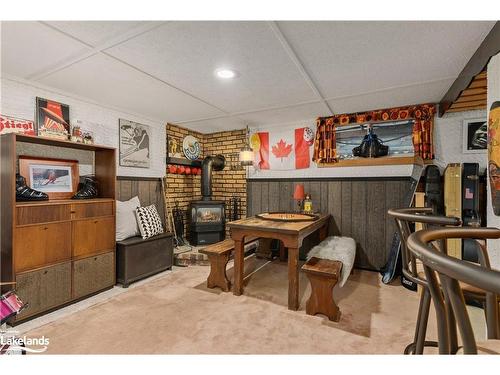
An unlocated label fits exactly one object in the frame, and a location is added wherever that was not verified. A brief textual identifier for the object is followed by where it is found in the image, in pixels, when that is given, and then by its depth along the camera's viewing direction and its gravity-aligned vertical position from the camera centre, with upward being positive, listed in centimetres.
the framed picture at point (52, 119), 283 +81
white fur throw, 275 -78
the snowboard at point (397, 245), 332 -78
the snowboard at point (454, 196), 316 -13
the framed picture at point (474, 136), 327 +66
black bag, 380 +60
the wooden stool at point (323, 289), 237 -99
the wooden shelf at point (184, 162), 453 +49
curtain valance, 350 +94
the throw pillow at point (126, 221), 331 -45
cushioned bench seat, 314 -92
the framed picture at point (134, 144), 378 +68
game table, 261 -52
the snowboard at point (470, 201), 309 -18
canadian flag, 440 +67
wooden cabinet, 231 -55
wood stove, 447 -61
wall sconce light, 431 +55
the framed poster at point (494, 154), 175 +23
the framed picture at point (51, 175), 276 +16
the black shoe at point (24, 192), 248 -4
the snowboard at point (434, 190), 334 -5
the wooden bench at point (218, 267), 306 -99
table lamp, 413 -10
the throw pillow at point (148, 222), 344 -48
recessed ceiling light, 246 +114
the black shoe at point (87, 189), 301 -1
